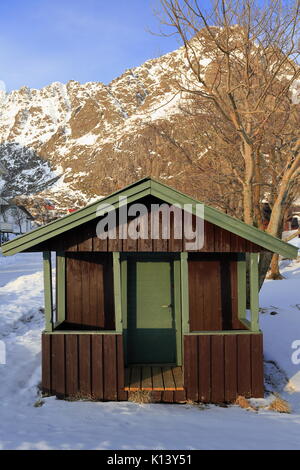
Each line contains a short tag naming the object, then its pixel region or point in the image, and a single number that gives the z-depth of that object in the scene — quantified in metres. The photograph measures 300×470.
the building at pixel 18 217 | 89.21
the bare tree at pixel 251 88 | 8.87
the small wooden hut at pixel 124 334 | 6.11
